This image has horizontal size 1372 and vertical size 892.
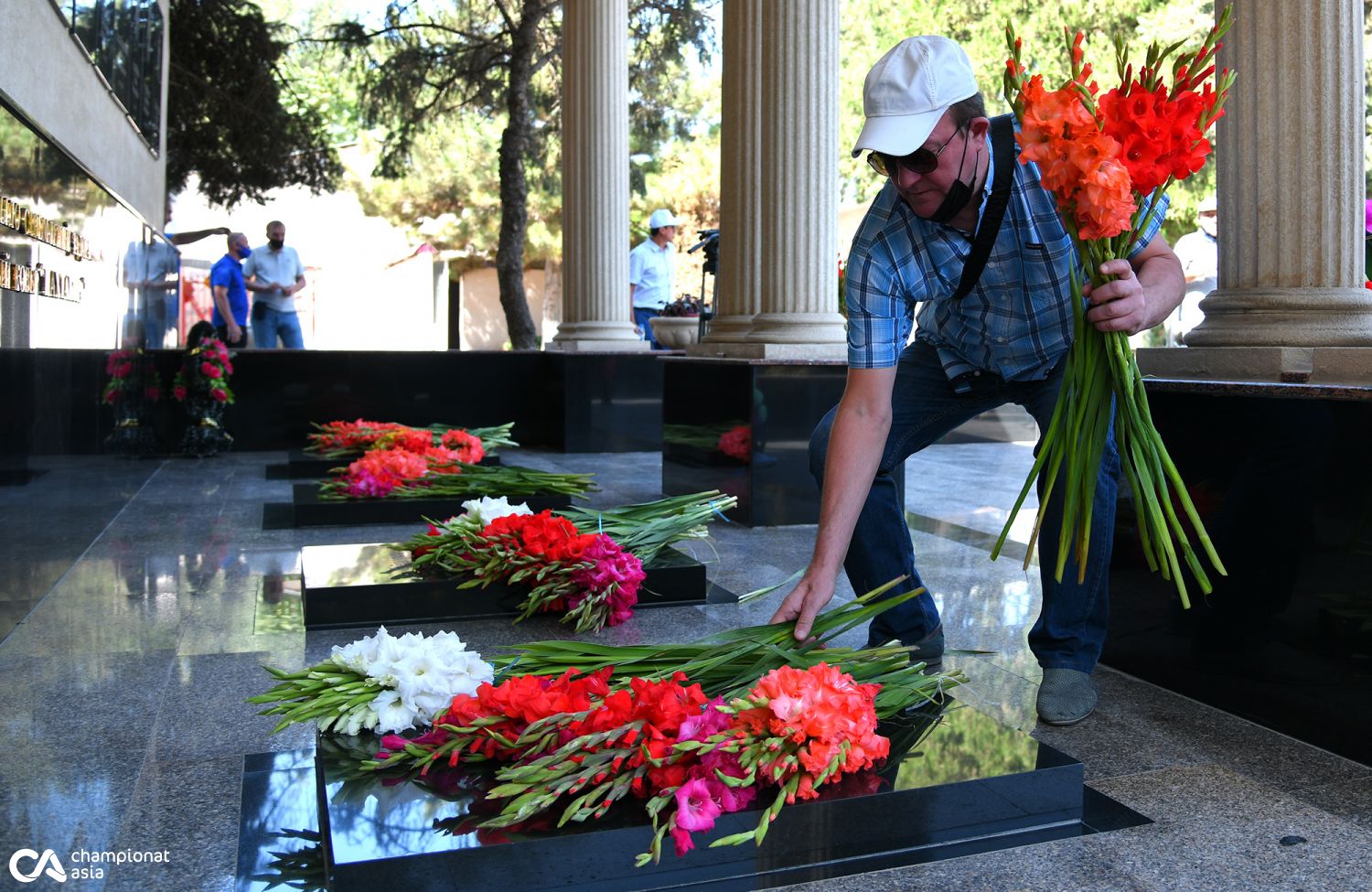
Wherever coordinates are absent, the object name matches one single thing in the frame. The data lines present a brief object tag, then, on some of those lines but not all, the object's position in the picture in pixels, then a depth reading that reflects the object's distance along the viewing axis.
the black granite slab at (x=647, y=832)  2.40
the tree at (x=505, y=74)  20.44
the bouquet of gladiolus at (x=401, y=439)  8.43
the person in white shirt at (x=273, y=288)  14.05
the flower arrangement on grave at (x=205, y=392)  10.97
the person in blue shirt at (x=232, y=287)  14.17
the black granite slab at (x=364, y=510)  7.21
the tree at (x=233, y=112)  21.73
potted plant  13.01
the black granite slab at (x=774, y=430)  7.54
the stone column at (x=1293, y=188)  4.16
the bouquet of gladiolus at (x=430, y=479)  7.18
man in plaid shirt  3.07
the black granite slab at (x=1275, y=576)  3.46
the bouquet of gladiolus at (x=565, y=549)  4.77
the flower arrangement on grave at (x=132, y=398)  8.39
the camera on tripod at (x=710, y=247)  10.98
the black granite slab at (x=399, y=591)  4.79
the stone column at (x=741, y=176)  8.29
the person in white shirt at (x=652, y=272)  14.02
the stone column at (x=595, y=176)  12.17
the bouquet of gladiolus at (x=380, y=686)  2.93
